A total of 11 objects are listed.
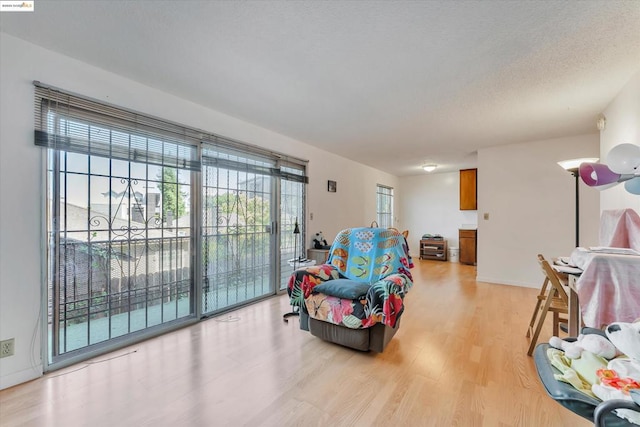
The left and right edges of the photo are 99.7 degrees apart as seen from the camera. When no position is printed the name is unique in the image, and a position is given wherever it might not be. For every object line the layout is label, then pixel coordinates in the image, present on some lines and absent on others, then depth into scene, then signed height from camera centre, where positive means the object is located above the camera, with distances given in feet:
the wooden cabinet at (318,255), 13.60 -2.14
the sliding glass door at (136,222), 6.73 -0.29
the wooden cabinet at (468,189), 20.31 +1.89
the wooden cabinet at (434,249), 22.88 -3.02
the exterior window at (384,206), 23.09 +0.70
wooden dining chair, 6.97 -2.50
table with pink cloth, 4.26 -1.24
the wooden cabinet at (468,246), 20.77 -2.49
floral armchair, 7.06 -2.14
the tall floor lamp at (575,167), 9.39 +1.68
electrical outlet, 5.78 -2.93
